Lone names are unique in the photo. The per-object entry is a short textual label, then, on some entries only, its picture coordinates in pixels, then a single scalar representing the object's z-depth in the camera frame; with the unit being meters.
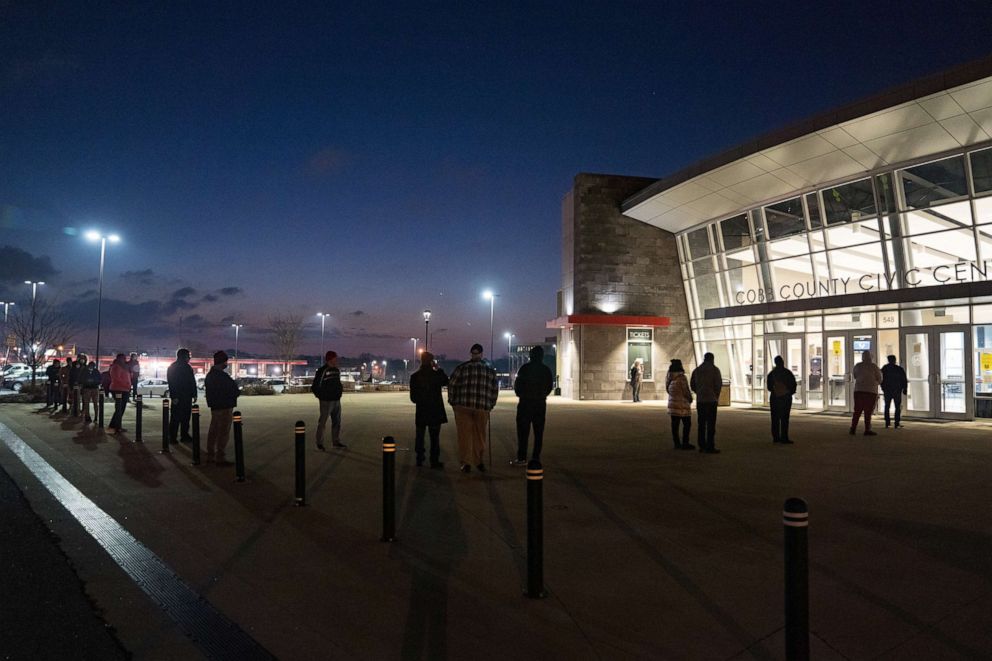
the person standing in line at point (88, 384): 18.53
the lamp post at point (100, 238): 28.06
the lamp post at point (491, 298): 44.12
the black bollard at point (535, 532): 4.84
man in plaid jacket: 9.73
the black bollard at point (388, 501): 6.27
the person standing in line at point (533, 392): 10.25
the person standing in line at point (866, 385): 14.68
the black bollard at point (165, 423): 12.36
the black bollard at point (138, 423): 13.78
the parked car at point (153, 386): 41.04
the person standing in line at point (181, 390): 12.83
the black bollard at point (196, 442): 10.86
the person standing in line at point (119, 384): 16.11
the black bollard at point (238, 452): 9.16
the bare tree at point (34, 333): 44.16
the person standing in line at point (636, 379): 28.11
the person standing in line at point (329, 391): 12.09
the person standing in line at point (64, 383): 21.45
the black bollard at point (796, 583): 3.42
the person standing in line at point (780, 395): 13.36
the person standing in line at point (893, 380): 15.70
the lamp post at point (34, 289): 42.28
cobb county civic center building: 18.23
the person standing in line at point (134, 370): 19.39
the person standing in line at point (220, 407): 10.77
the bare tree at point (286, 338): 59.63
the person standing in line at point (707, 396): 12.29
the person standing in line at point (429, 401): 10.48
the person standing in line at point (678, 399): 12.50
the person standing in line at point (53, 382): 22.74
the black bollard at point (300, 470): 7.65
